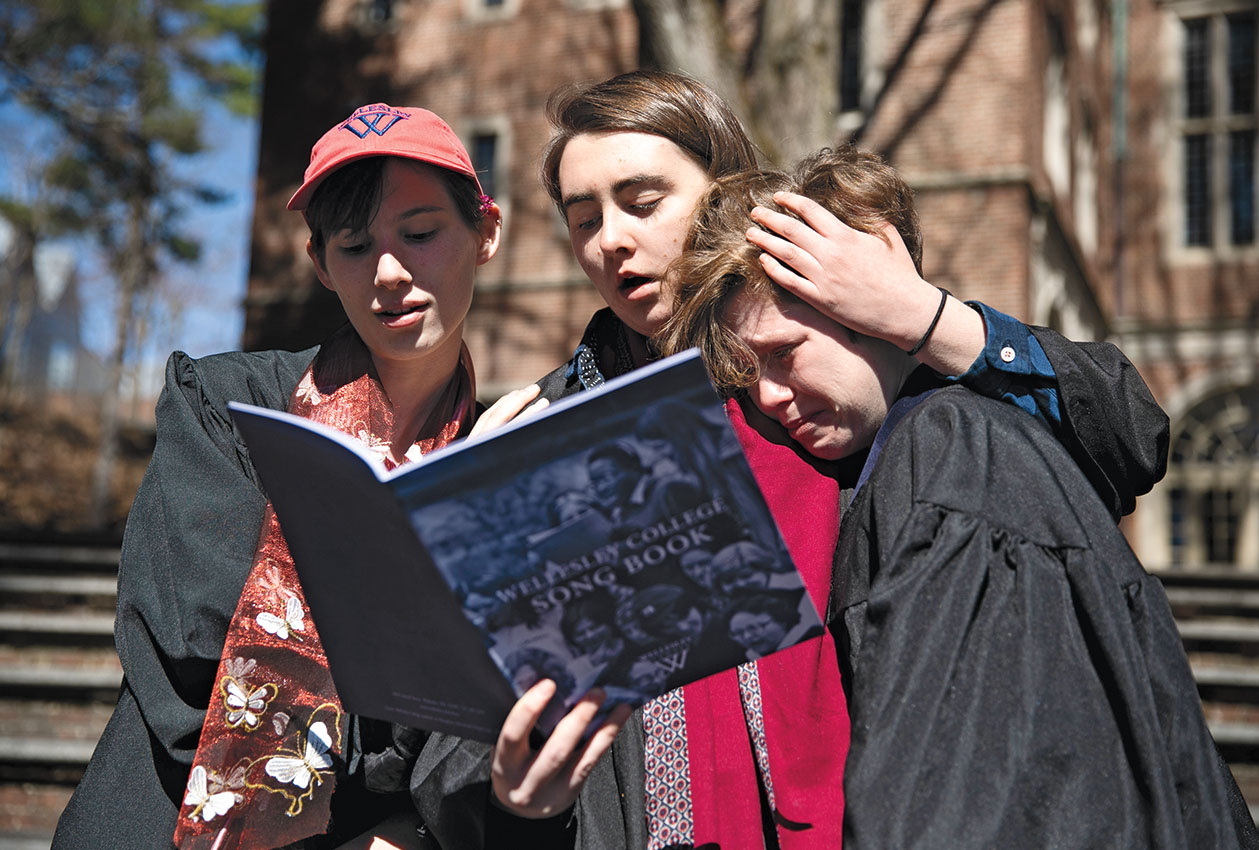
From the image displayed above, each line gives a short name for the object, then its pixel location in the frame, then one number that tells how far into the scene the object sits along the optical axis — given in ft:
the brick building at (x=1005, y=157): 39.81
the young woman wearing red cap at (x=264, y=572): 5.62
